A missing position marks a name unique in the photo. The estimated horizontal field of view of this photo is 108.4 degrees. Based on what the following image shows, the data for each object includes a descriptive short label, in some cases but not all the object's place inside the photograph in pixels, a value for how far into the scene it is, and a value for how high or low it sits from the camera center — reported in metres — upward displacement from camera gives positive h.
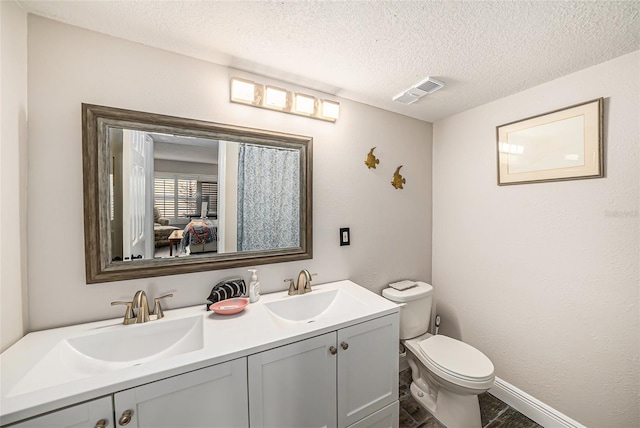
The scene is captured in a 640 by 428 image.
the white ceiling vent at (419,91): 1.48 +0.83
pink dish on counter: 1.18 -0.50
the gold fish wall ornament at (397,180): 1.98 +0.27
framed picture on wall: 1.31 +0.42
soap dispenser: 1.35 -0.45
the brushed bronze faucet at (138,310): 1.08 -0.47
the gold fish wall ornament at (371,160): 1.85 +0.41
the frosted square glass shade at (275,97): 1.42 +0.71
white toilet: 1.40 -1.00
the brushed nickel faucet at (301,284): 1.47 -0.47
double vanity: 0.74 -0.61
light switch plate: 1.74 -0.19
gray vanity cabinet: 0.98 -0.81
